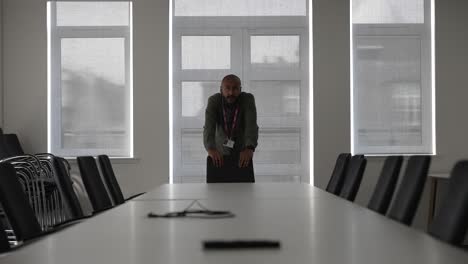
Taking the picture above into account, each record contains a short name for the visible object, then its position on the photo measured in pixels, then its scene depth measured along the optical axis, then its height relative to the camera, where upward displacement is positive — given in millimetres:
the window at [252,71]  7344 +652
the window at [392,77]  7422 +571
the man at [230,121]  5254 +28
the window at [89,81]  7410 +546
